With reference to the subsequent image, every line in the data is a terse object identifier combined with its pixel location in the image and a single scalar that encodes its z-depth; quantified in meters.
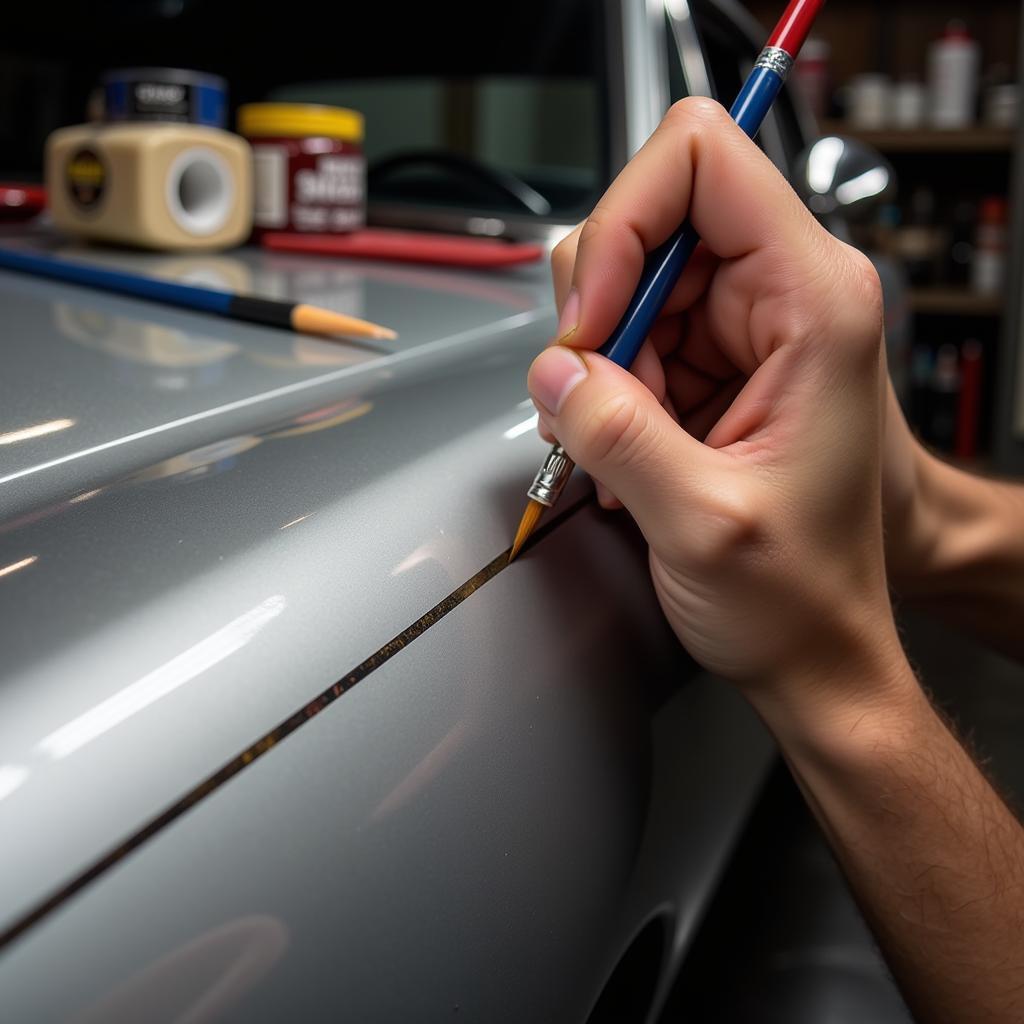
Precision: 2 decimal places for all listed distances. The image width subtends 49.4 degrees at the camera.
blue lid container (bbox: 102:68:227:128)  0.96
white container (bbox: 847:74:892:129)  3.07
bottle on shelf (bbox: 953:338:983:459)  3.14
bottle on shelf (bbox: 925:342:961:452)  3.11
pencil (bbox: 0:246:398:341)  0.58
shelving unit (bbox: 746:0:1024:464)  2.96
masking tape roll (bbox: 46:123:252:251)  0.90
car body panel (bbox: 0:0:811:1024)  0.27
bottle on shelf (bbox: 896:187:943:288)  3.14
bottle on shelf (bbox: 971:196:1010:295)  3.01
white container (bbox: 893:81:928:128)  3.06
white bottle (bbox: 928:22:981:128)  2.95
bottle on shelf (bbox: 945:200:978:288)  3.19
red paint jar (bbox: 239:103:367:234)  0.99
